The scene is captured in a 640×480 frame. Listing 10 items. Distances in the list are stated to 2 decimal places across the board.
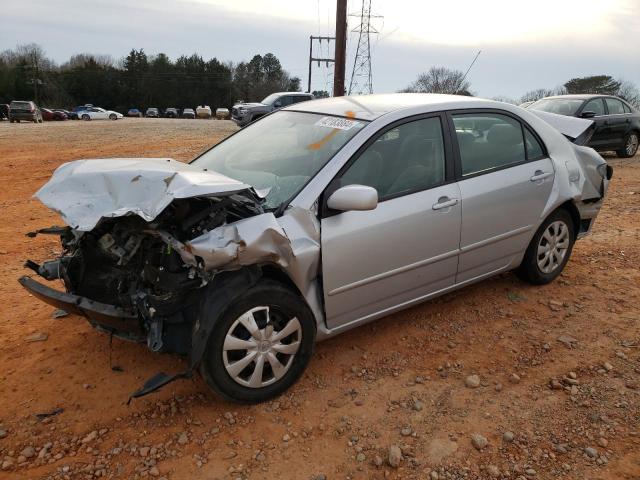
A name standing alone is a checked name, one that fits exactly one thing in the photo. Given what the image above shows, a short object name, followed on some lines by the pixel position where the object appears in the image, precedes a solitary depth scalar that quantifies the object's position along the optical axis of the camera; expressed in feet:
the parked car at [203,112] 216.54
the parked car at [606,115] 37.81
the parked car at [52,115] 158.01
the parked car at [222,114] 198.56
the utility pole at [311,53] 133.04
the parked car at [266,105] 66.64
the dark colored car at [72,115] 172.96
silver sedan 8.83
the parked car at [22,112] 110.42
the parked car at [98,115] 169.33
